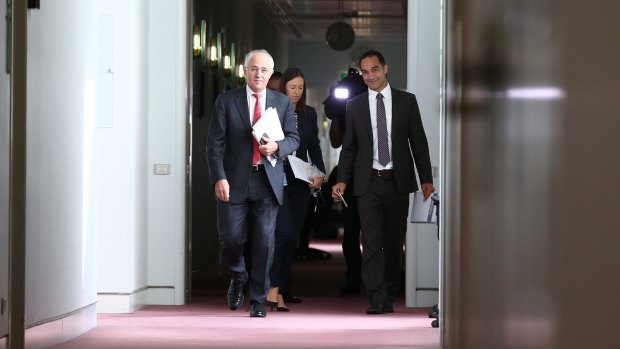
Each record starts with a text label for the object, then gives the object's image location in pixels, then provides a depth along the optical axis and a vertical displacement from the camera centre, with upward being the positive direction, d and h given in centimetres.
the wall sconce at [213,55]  2519 +149
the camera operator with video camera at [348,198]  1856 +0
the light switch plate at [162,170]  1723 +19
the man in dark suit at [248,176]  1495 +13
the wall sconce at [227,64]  2752 +152
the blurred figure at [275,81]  1771 +86
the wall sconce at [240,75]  2984 +153
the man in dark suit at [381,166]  1544 +20
